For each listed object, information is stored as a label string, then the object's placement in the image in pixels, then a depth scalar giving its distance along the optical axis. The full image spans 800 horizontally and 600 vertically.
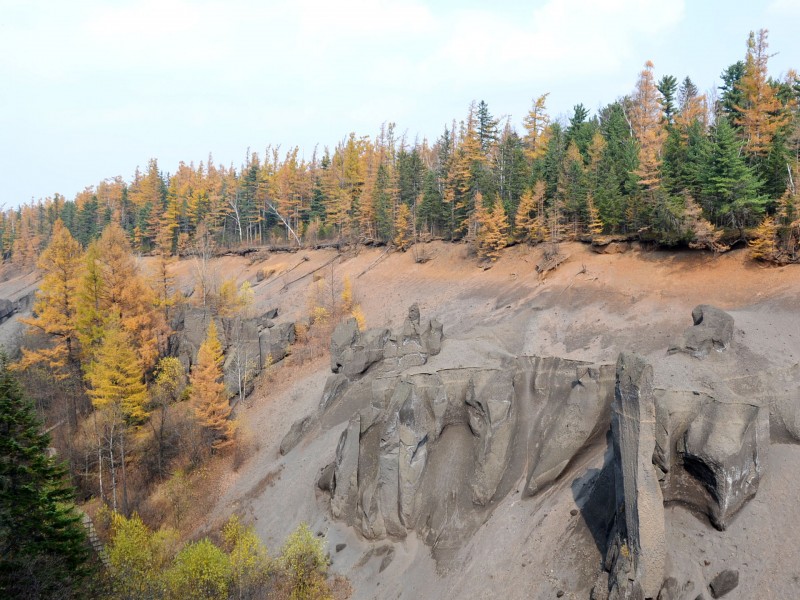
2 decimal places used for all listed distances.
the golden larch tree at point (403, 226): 68.12
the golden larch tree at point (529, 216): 53.56
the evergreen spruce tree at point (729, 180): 37.00
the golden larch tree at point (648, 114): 54.07
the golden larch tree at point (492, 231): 55.97
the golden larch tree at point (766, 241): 36.16
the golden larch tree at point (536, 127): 72.69
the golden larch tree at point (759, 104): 42.44
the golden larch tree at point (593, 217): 49.44
